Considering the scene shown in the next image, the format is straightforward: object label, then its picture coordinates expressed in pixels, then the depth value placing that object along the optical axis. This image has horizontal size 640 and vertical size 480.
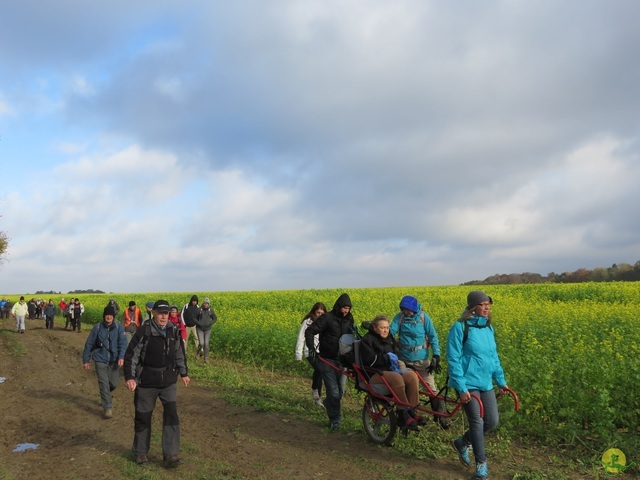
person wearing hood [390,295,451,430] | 8.21
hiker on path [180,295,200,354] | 16.81
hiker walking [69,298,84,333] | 31.55
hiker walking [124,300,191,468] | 7.18
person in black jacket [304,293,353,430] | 8.74
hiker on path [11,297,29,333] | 29.30
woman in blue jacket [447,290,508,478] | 6.24
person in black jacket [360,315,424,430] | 7.22
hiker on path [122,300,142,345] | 15.87
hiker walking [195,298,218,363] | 16.95
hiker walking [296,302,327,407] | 10.10
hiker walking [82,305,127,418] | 10.48
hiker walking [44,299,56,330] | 32.41
